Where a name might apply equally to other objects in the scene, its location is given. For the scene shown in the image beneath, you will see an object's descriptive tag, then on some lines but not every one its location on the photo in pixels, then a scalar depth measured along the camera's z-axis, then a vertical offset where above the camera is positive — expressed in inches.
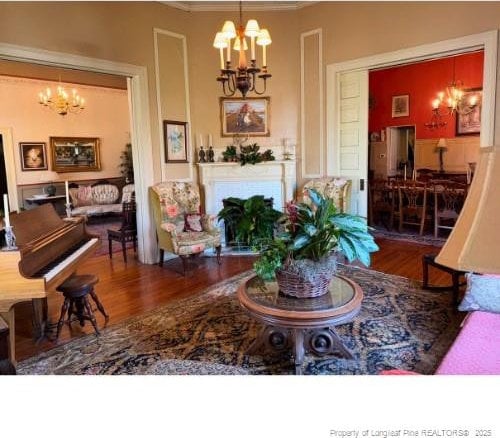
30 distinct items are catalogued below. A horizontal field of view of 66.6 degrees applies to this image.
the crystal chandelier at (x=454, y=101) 300.2 +47.5
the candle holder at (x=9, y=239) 99.0 -17.5
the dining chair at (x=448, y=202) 221.9 -24.7
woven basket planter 90.5 -27.2
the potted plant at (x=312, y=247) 89.0 -19.5
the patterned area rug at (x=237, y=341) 100.3 -51.8
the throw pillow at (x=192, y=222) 201.2 -29.1
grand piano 93.8 -25.6
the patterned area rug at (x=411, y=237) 228.5 -47.8
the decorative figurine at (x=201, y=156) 223.6 +6.2
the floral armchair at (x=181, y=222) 184.2 -28.5
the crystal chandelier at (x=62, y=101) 284.2 +56.3
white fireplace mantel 223.9 -9.1
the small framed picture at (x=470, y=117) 297.6 +33.9
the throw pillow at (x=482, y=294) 103.2 -37.6
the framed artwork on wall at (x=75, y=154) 351.3 +15.1
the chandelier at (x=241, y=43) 133.8 +44.4
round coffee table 86.6 -34.2
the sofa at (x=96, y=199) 334.3 -27.5
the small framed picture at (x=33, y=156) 332.2 +13.3
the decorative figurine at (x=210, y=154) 225.0 +7.0
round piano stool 118.4 -40.0
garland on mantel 220.8 +6.0
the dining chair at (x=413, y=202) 242.4 -27.2
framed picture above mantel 227.1 +29.6
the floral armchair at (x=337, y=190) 207.5 -14.7
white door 211.8 +17.3
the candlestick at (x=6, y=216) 96.0 -11.4
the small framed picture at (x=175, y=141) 208.1 +14.6
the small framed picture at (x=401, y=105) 341.4 +50.5
